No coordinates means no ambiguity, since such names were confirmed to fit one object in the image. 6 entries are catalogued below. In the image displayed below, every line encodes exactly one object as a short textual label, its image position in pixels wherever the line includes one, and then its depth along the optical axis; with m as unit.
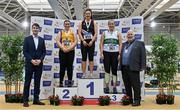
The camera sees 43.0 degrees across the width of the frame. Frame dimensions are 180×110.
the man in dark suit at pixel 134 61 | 4.45
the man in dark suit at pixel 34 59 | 4.35
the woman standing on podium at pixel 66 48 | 4.69
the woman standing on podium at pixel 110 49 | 4.78
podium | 4.62
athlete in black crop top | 4.72
